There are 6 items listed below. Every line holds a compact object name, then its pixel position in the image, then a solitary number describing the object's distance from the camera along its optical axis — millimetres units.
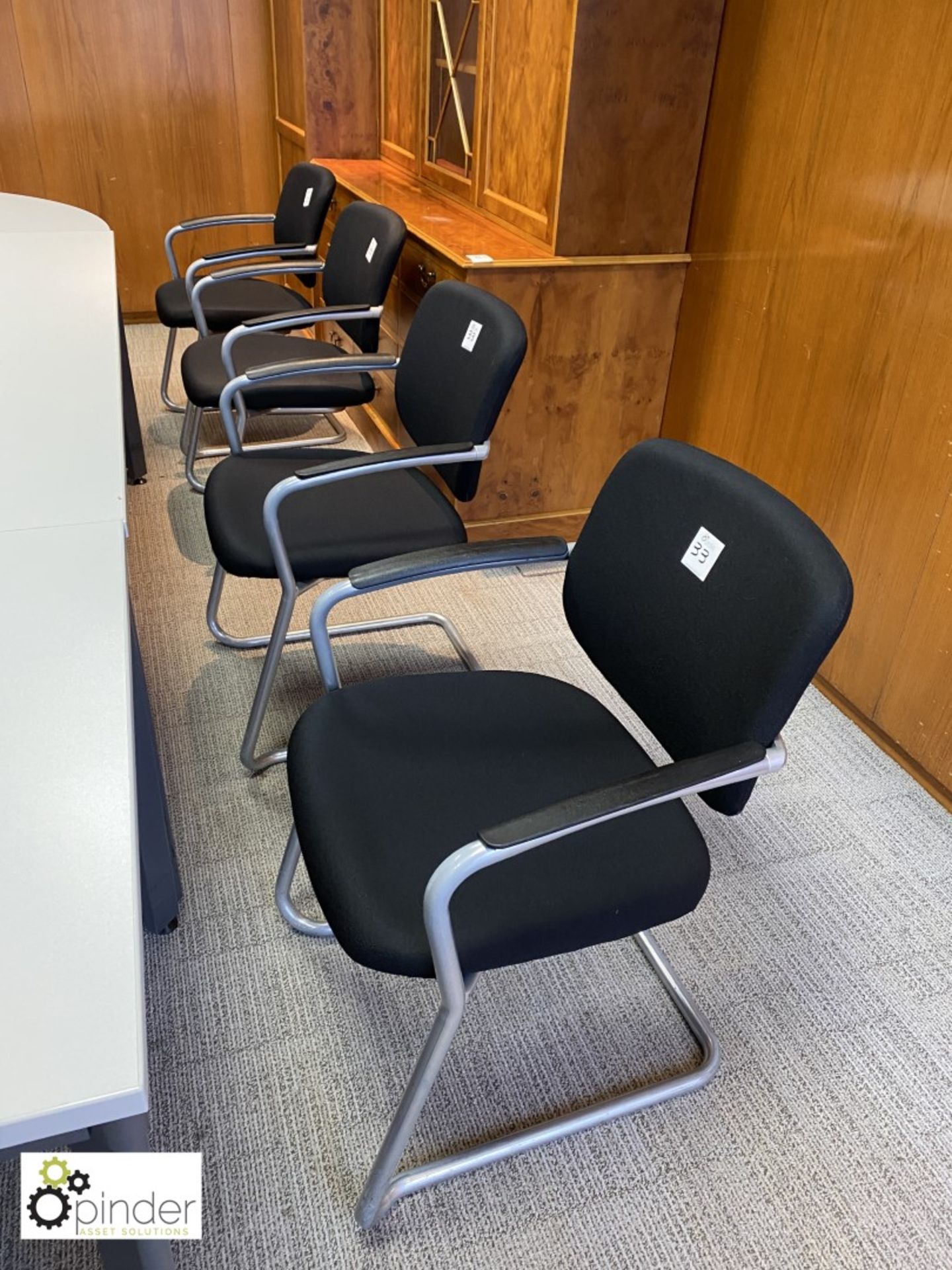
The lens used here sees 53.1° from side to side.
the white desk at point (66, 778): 600
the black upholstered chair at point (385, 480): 1651
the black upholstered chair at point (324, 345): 2375
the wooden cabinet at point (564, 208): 2223
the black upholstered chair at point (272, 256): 2928
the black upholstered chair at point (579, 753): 993
